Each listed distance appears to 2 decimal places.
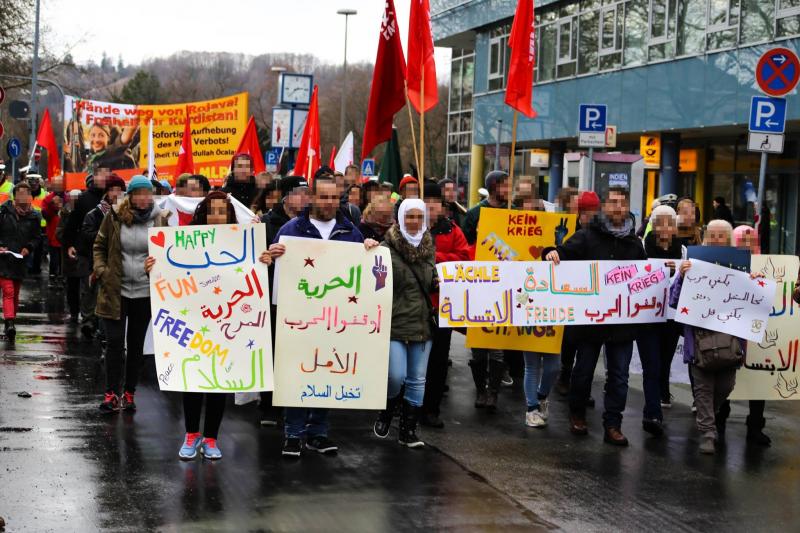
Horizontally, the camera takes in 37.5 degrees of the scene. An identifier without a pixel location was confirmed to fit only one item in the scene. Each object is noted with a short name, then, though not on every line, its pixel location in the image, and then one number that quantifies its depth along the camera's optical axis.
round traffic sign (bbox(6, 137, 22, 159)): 33.66
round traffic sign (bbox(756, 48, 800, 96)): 13.26
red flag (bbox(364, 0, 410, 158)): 10.28
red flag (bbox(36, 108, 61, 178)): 27.98
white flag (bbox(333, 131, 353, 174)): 16.73
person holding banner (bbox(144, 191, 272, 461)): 7.74
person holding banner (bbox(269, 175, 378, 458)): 7.96
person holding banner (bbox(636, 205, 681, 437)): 9.36
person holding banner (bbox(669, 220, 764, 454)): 8.82
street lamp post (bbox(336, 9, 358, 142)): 53.80
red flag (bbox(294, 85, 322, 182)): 13.29
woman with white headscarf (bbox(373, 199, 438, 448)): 8.27
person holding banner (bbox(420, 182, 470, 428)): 9.34
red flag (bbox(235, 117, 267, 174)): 17.11
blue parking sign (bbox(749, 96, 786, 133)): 13.39
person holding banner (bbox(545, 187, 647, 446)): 8.97
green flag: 16.73
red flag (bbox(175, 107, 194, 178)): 17.75
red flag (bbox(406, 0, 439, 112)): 10.29
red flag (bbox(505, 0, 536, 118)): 10.86
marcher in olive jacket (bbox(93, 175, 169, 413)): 9.18
